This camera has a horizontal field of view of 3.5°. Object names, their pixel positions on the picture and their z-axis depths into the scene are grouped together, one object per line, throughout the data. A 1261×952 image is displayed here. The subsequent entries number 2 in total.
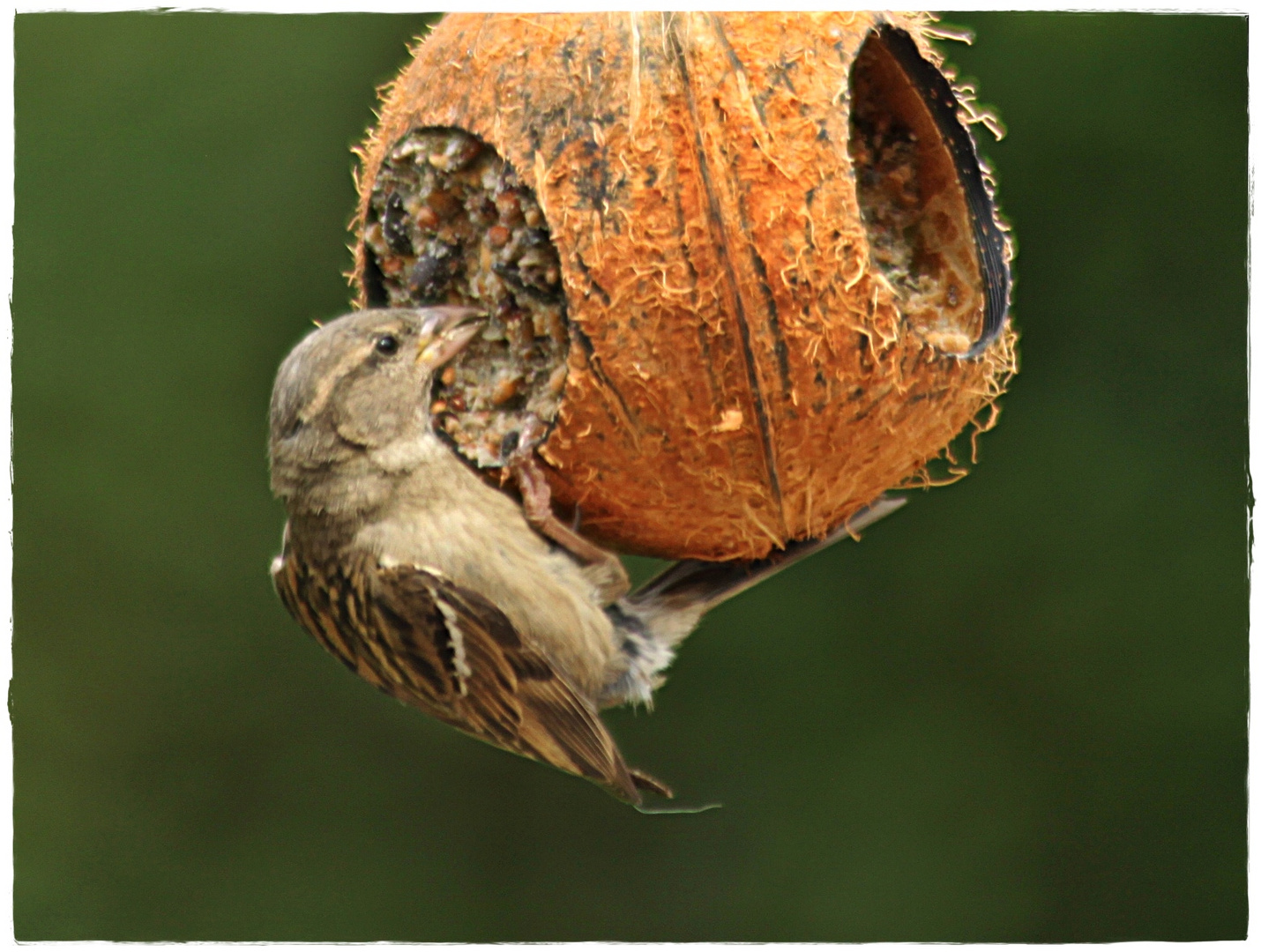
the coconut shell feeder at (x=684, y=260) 3.11
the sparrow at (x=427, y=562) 3.13
